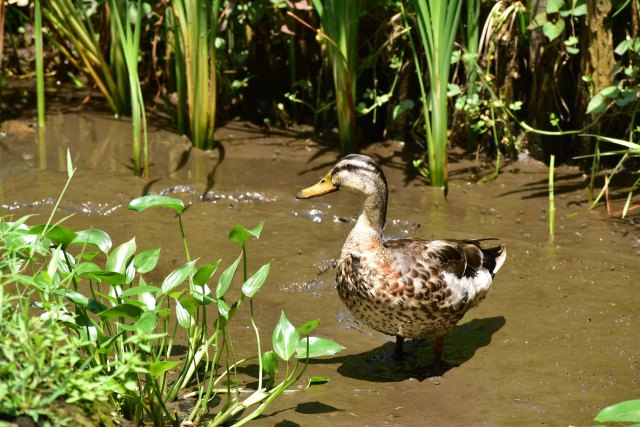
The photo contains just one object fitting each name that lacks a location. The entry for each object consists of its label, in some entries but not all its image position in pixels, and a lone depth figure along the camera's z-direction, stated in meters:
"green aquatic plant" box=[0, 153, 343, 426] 5.50
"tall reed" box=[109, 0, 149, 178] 12.03
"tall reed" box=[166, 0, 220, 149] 12.69
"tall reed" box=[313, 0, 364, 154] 12.53
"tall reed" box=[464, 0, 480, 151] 12.62
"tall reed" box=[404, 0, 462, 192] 11.68
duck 8.48
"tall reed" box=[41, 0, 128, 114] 13.67
